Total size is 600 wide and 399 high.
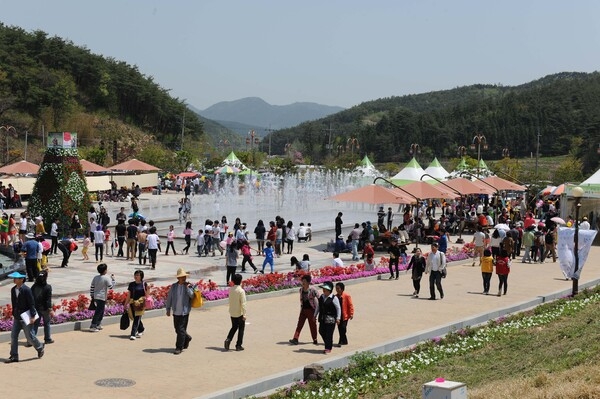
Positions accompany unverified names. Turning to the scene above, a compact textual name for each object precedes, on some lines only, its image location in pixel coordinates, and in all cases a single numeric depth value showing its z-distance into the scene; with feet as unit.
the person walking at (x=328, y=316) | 45.01
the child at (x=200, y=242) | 88.48
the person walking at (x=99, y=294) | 48.73
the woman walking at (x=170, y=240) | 89.81
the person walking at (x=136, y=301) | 46.73
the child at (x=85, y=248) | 82.39
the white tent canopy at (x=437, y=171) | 170.30
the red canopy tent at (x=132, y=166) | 181.35
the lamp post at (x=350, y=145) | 418.29
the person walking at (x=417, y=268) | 64.80
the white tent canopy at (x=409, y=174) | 150.90
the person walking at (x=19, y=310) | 40.37
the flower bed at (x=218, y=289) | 49.65
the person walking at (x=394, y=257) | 74.74
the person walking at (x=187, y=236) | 90.74
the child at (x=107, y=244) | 87.81
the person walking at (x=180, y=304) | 43.60
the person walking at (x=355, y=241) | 88.48
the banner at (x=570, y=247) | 70.86
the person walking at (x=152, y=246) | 77.71
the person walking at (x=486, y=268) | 67.77
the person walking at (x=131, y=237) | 82.94
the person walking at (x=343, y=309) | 46.14
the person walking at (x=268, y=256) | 76.69
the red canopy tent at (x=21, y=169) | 160.76
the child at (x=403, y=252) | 85.34
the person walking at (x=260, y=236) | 91.71
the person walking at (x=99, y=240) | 81.97
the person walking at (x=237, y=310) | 43.83
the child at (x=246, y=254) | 74.90
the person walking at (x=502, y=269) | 66.90
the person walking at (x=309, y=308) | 46.39
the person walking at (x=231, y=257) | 67.31
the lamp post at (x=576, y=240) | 67.87
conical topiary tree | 96.94
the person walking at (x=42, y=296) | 43.52
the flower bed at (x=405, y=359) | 37.17
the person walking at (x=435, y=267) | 62.80
